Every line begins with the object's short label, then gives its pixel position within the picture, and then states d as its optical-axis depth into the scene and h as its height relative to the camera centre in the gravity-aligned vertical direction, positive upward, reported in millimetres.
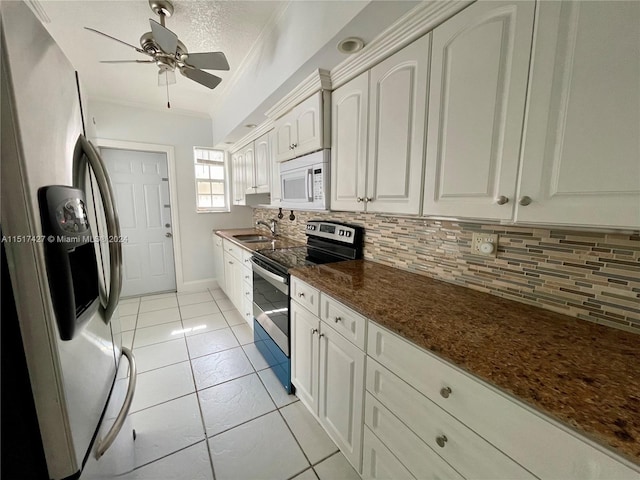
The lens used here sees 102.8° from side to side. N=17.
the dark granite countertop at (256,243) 2600 -418
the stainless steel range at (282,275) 1816 -522
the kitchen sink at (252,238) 3064 -430
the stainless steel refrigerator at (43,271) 531 -158
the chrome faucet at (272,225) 3389 -271
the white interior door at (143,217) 3471 -186
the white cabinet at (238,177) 3559 +392
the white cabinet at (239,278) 2582 -835
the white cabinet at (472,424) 557 -595
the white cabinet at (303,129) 1761 +582
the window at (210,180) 3984 +378
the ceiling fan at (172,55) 1536 +997
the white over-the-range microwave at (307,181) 1836 +188
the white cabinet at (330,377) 1202 -927
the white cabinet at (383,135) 1219 +391
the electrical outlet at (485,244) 1214 -185
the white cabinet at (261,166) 2746 +444
